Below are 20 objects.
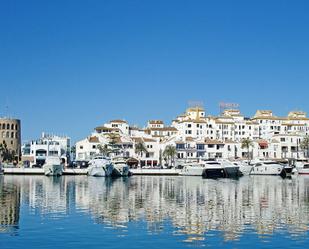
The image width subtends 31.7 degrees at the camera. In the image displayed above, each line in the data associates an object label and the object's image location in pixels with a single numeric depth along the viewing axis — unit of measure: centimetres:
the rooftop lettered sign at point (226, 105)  15862
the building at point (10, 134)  13575
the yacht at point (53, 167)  9762
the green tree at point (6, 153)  13138
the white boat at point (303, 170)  10594
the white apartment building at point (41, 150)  13025
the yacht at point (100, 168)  9438
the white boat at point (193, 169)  9756
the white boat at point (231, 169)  9669
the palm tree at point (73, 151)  14940
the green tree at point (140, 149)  12469
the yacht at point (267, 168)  10319
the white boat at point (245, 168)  10250
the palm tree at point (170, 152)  12250
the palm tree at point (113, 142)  12512
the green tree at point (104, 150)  12174
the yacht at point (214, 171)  9631
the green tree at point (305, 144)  12794
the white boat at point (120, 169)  9669
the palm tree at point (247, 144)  12700
